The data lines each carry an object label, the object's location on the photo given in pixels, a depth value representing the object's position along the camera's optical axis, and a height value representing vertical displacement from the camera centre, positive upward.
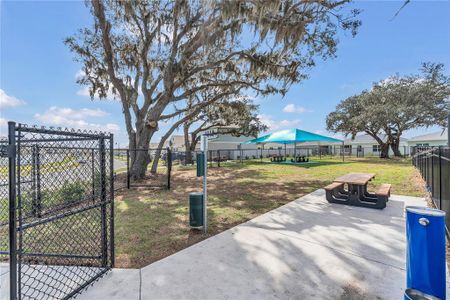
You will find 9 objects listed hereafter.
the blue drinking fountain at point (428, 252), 1.88 -0.84
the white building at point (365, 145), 38.91 +0.76
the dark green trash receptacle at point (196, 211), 4.15 -1.07
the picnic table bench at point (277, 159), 22.03 -0.90
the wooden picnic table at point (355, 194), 5.47 -1.15
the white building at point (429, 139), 33.38 +1.47
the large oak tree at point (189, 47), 7.93 +4.36
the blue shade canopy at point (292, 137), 16.59 +0.94
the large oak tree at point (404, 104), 21.44 +4.37
